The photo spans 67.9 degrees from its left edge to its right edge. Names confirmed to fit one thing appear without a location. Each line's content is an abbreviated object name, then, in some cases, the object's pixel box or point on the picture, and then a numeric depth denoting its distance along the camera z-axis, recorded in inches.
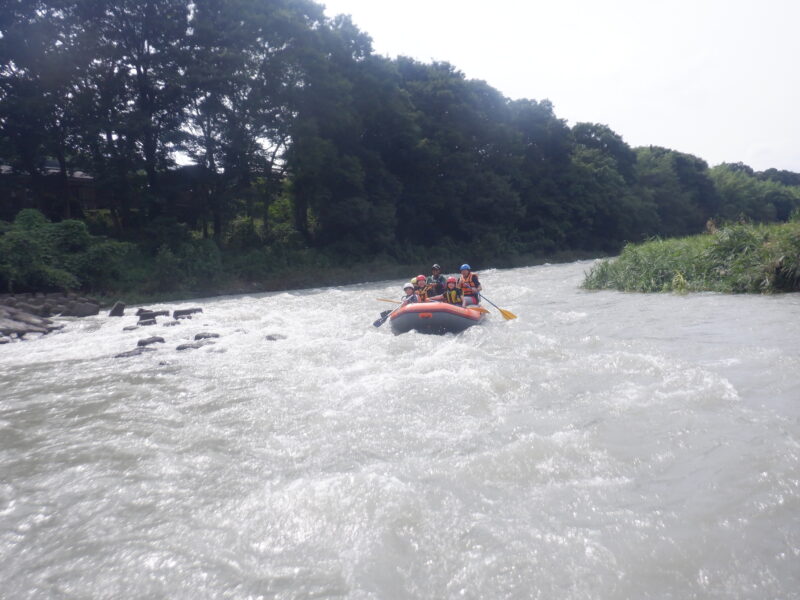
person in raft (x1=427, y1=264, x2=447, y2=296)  414.3
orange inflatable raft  344.5
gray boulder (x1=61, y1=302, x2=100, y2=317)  525.7
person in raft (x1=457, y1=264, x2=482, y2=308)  416.9
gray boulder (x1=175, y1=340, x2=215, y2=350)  334.4
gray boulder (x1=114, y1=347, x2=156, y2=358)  315.9
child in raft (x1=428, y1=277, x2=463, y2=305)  399.5
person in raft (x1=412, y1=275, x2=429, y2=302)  403.9
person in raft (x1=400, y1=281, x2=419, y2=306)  398.6
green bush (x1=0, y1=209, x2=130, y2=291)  573.9
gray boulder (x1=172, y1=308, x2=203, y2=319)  491.0
